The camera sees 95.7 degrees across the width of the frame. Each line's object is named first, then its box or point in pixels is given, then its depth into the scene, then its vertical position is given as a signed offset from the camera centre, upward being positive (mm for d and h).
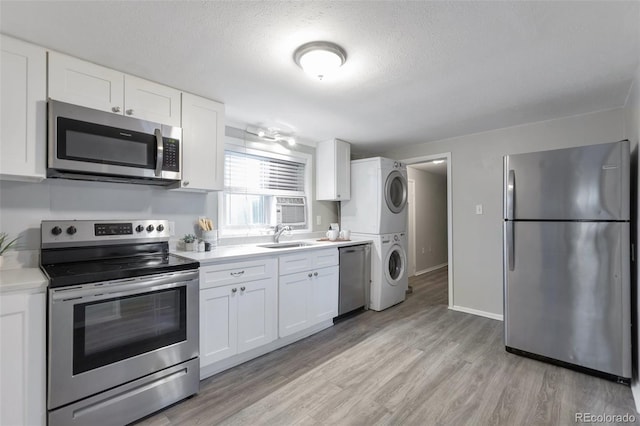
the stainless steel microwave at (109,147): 1766 +458
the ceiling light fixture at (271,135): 3233 +917
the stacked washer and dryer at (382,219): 3754 -62
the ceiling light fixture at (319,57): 1713 +963
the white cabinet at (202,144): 2359 +602
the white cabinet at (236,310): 2156 -771
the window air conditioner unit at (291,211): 3566 +45
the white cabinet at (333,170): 3816 +593
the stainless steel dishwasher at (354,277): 3348 -763
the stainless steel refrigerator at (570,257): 2100 -341
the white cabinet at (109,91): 1796 +853
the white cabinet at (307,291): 2705 -775
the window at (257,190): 3131 +293
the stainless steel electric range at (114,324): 1521 -648
